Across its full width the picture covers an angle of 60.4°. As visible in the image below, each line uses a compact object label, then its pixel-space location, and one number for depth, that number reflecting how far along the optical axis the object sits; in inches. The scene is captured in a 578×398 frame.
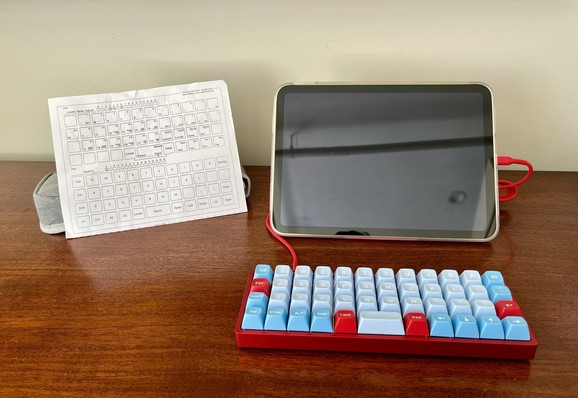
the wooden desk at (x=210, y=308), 17.3
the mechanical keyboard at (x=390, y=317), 18.0
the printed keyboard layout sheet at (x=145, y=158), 25.8
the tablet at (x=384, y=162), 24.9
